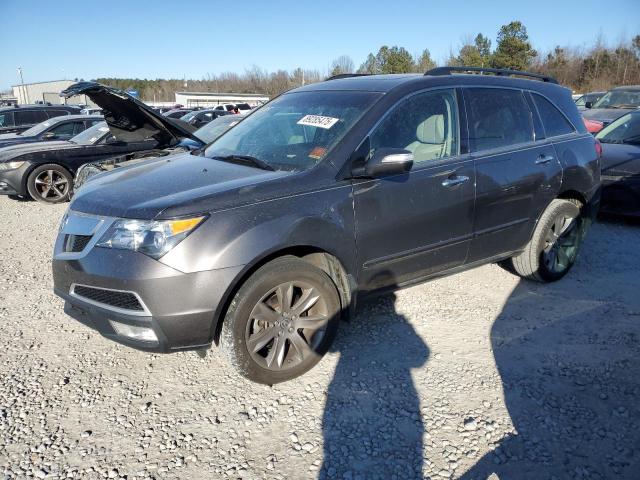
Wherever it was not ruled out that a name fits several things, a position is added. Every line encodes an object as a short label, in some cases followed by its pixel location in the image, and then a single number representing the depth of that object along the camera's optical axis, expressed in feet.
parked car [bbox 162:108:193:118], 78.93
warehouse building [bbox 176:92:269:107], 199.26
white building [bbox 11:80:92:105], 231.91
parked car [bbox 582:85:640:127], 44.34
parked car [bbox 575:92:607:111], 65.77
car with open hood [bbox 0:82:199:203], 27.99
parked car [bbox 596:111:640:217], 20.99
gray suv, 8.64
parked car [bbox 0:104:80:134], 45.83
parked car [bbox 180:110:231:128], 67.13
